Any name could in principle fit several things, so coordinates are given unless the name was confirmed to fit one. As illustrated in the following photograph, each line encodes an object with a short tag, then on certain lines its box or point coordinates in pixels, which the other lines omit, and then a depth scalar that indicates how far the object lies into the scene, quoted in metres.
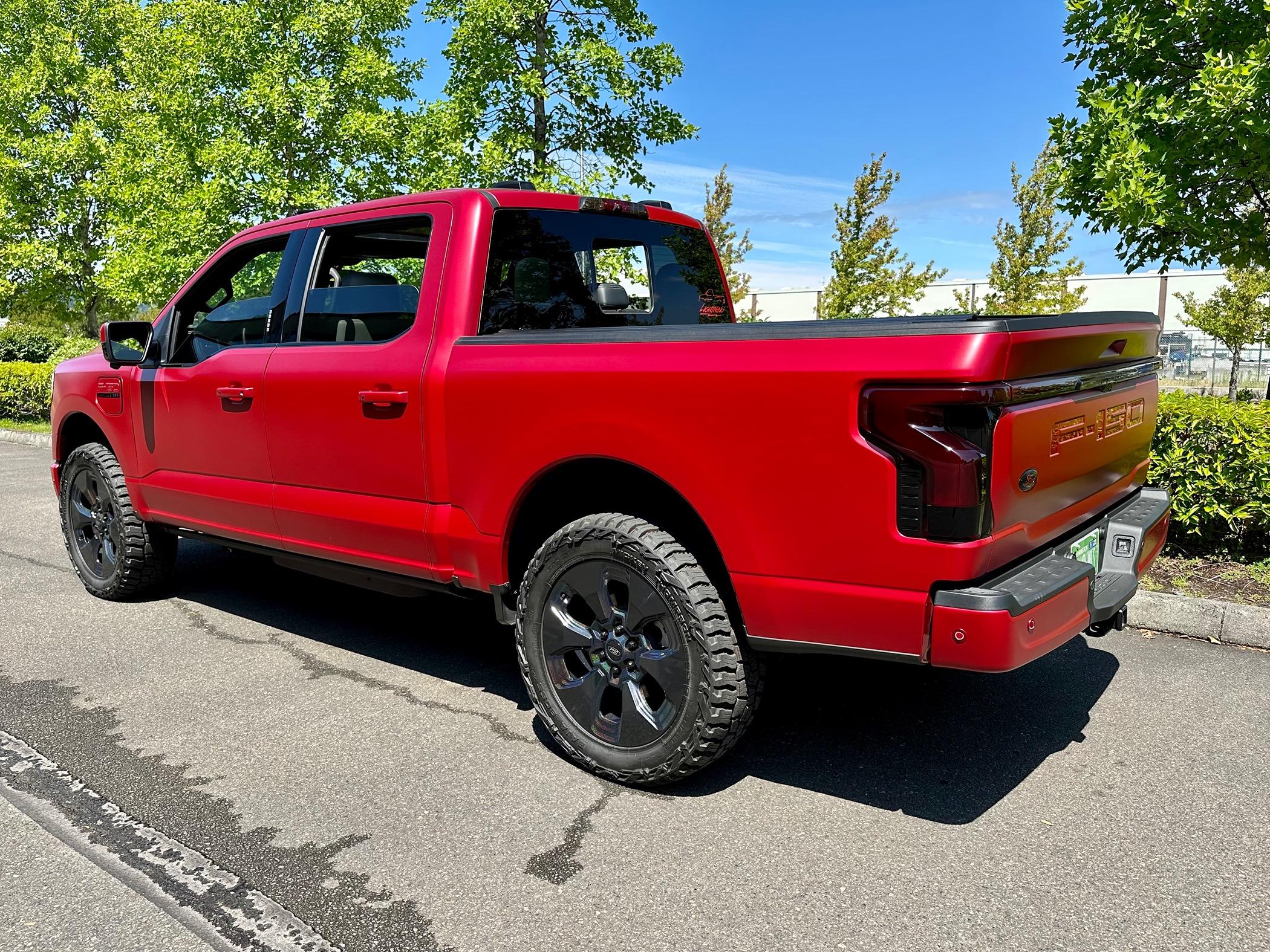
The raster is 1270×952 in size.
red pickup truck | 2.55
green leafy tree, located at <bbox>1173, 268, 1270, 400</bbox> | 22.12
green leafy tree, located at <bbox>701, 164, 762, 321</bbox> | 24.80
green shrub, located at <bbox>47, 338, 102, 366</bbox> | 18.25
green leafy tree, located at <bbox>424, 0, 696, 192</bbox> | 11.42
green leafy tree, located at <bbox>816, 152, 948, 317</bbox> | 22.27
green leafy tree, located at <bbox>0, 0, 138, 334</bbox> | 20.31
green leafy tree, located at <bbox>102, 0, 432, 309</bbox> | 12.88
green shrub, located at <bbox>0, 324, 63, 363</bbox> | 28.00
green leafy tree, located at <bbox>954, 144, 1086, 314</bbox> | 23.81
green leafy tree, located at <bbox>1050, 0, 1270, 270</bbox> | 5.91
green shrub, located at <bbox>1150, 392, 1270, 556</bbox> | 5.24
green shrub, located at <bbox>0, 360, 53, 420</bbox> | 16.25
